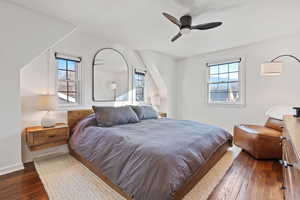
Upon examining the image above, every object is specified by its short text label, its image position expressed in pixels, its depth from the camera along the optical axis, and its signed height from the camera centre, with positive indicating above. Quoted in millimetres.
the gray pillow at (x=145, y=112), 3572 -315
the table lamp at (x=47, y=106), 2613 -116
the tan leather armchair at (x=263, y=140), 2707 -767
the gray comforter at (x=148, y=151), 1383 -626
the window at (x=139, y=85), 4553 +451
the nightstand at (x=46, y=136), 2432 -628
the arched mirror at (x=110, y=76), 3633 +593
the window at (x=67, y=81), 3111 +398
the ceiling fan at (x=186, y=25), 2360 +1161
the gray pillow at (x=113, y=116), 2797 -326
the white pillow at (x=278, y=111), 3377 -281
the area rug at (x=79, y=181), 1767 -1109
